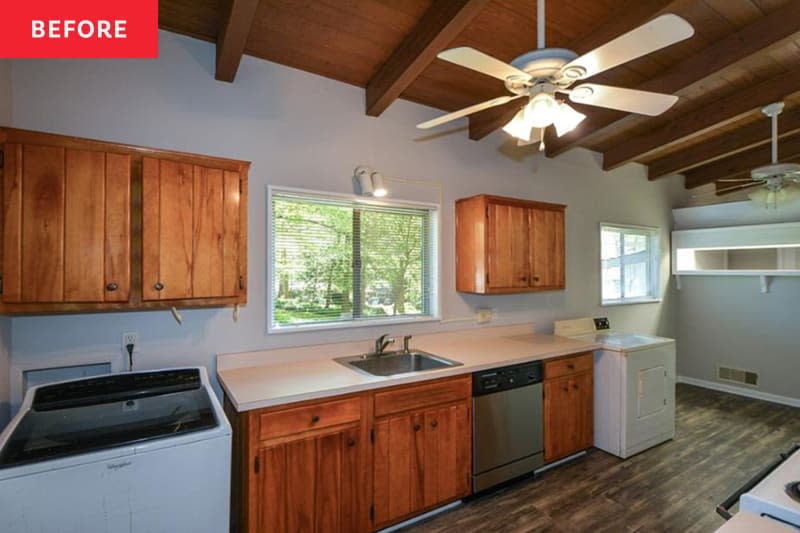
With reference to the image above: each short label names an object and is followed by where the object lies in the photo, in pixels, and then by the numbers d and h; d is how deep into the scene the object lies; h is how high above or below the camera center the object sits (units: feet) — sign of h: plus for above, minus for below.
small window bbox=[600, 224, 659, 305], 14.66 +0.14
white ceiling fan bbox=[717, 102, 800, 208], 10.34 +2.55
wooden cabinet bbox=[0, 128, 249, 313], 5.16 +0.61
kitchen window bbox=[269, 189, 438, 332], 8.39 +0.15
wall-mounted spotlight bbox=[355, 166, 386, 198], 8.89 +1.97
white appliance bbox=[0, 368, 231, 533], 4.11 -2.19
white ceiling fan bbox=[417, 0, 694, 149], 4.19 +2.46
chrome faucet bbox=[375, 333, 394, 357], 8.93 -1.76
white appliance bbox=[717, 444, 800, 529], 3.19 -1.96
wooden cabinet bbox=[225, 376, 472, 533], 5.98 -3.29
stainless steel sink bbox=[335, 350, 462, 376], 8.58 -2.15
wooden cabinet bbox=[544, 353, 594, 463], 9.37 -3.49
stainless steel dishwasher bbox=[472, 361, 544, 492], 8.14 -3.41
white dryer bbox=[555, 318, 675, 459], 10.07 -3.39
